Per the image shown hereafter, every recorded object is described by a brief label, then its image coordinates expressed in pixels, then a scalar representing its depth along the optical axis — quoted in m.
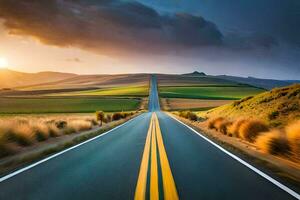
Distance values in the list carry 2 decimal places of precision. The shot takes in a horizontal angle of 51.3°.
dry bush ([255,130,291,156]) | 11.47
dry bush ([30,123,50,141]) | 16.91
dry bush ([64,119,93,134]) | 22.05
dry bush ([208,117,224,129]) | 24.48
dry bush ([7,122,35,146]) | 14.19
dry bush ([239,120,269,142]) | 15.89
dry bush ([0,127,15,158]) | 11.87
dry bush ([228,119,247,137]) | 18.45
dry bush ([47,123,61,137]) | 19.04
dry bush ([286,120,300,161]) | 10.50
